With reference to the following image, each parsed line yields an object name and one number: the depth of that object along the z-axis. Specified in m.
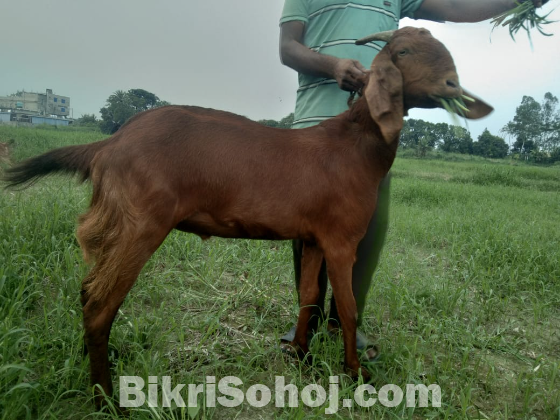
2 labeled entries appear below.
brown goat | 1.63
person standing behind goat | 2.18
